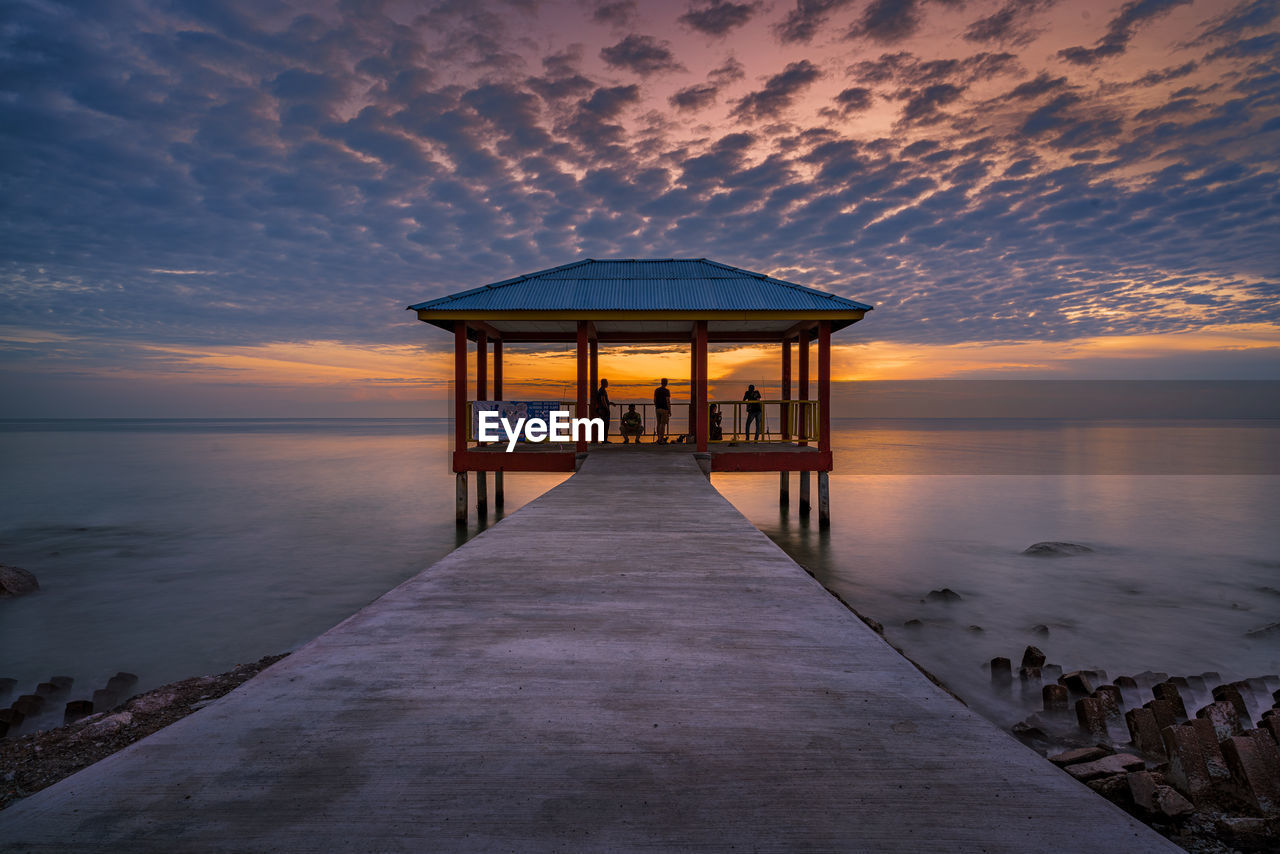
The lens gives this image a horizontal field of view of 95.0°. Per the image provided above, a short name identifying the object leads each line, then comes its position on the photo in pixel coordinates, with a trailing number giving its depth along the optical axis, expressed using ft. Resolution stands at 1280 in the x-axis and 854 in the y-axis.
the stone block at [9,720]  18.95
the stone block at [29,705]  20.75
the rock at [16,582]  36.94
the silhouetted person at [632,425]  55.31
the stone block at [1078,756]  13.33
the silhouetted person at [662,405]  53.26
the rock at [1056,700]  20.17
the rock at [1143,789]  11.25
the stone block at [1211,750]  12.54
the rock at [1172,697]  18.03
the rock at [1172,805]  11.00
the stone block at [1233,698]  18.08
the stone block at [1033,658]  23.95
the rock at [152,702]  18.89
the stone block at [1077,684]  21.08
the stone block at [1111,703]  18.89
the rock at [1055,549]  49.29
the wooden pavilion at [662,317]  45.83
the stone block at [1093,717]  18.43
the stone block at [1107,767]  12.41
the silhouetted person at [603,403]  53.78
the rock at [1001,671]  24.22
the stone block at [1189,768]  12.38
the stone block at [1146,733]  15.71
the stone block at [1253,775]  11.83
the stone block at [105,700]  22.58
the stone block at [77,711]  20.18
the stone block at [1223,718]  15.16
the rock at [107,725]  16.93
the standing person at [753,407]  56.48
